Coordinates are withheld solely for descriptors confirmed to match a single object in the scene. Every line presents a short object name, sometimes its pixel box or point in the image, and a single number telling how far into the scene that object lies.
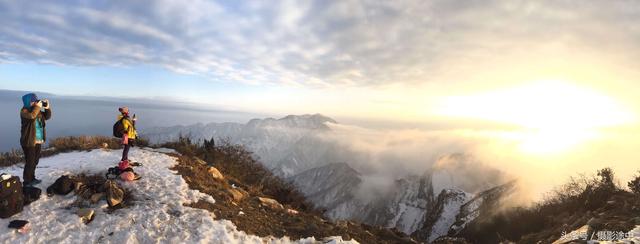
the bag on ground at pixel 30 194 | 11.39
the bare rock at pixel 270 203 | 15.43
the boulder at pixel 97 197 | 12.11
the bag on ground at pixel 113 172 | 14.04
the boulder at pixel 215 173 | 17.12
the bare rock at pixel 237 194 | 14.90
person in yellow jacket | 14.12
